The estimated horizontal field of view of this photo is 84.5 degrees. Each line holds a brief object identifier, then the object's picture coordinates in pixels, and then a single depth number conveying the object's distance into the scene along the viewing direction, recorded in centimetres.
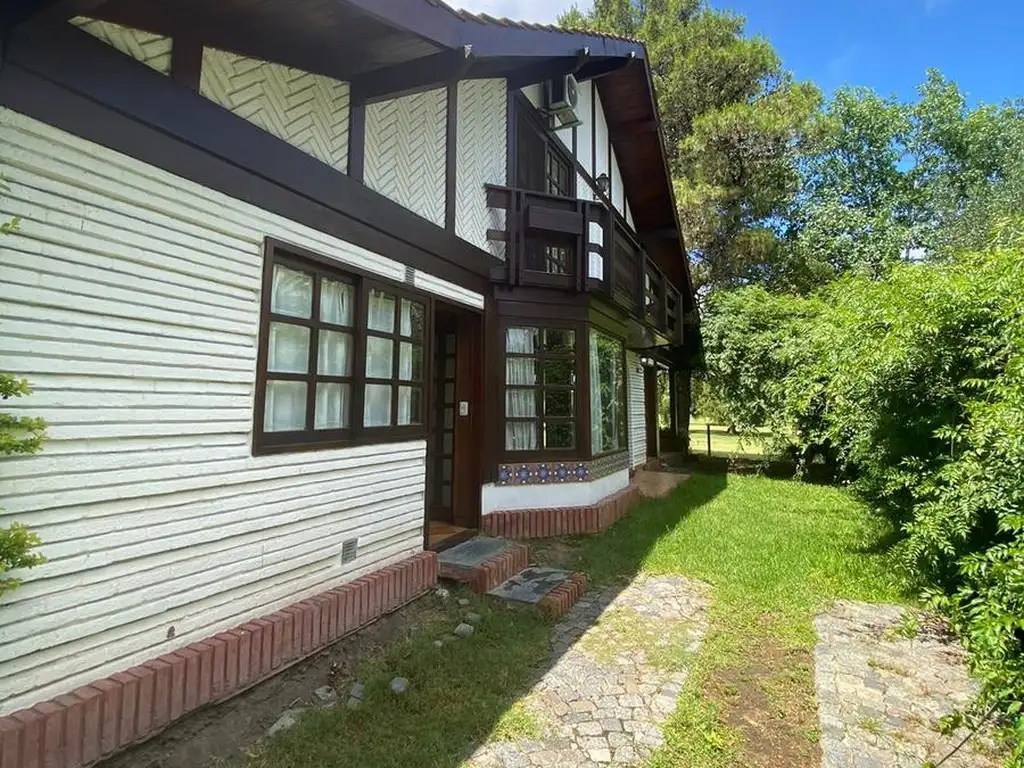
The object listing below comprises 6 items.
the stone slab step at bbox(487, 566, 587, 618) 464
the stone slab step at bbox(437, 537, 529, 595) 494
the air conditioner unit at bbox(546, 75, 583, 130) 784
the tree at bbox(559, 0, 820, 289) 1820
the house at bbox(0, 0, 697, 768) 240
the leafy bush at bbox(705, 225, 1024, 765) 280
